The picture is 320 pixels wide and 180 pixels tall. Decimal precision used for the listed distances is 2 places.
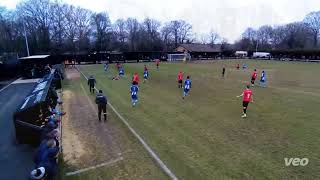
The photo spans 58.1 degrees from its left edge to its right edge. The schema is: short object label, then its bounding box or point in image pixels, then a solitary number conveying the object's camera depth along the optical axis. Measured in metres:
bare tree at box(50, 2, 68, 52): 89.25
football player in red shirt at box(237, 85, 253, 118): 15.59
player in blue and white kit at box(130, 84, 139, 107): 18.65
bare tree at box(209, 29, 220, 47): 163.77
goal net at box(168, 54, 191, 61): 84.44
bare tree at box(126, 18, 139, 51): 112.11
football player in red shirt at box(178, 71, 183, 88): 27.28
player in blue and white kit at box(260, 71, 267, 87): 28.89
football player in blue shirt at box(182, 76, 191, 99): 21.77
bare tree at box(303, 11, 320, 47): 125.86
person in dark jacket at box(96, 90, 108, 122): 14.91
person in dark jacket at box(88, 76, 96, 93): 25.08
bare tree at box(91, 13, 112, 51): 98.81
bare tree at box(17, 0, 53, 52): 84.31
